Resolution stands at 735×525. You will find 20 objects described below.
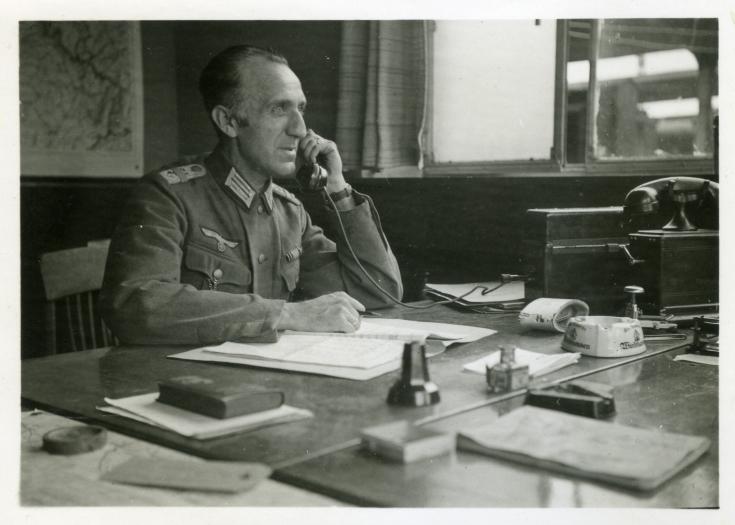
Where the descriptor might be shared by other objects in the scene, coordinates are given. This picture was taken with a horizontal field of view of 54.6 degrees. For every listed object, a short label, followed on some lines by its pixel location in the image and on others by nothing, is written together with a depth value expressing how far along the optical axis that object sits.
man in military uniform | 1.33
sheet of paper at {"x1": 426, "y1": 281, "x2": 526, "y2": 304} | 1.73
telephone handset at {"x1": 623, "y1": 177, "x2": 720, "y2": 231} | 1.54
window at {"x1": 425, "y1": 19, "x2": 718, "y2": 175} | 2.08
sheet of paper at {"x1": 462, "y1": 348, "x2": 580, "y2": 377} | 1.10
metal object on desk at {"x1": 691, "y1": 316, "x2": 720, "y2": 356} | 1.22
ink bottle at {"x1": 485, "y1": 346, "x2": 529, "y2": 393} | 0.99
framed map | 2.34
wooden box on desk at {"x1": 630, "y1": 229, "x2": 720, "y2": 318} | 1.54
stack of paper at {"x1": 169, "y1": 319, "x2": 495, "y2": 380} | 1.10
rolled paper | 1.41
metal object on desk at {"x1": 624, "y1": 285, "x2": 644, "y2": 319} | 1.41
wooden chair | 1.67
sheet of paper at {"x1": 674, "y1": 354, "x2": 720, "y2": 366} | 1.17
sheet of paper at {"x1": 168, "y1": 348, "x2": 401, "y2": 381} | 1.06
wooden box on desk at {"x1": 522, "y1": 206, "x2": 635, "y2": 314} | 1.64
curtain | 2.22
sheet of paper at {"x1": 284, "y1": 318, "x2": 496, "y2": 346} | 1.30
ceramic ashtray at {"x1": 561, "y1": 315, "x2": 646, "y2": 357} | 1.20
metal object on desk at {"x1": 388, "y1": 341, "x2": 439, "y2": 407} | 0.93
